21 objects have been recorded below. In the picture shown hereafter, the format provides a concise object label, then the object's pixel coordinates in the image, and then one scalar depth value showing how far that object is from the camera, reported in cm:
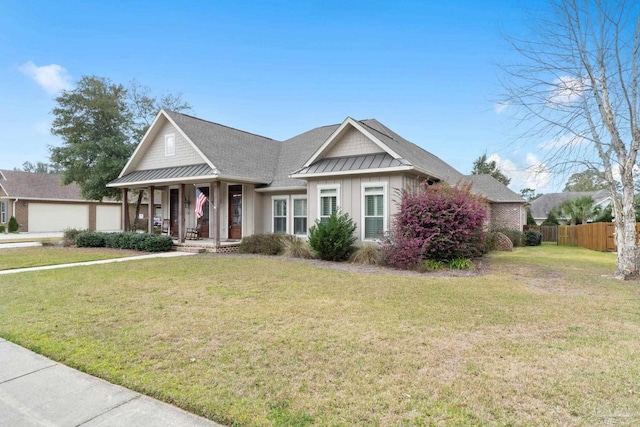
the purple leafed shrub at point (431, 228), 1102
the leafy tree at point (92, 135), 2278
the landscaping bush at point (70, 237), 1848
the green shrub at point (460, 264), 1127
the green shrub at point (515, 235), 2133
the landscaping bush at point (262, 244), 1485
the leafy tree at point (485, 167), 4547
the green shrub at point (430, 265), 1101
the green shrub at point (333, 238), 1262
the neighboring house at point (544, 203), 4681
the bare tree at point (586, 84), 1011
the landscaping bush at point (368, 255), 1200
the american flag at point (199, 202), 1630
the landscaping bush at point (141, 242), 1577
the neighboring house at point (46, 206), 3256
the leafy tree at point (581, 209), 2814
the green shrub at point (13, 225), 3141
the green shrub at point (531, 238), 2270
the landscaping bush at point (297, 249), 1358
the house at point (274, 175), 1341
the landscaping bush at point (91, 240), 1758
